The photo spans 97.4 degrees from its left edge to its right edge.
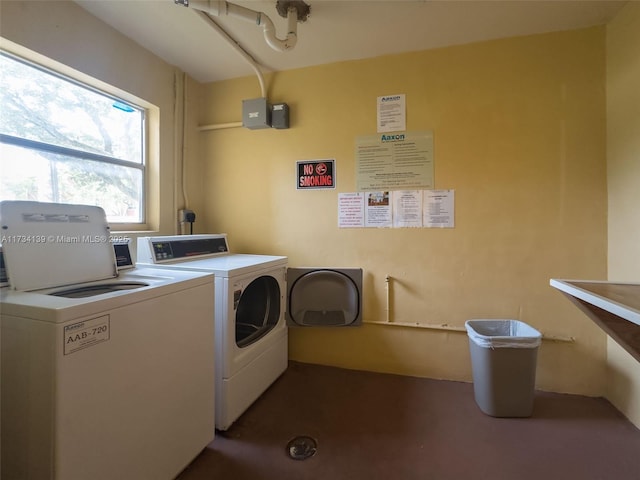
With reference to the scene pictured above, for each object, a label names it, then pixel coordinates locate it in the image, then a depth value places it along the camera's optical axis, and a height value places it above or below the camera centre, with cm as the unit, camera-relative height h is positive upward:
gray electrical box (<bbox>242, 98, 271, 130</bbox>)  226 +101
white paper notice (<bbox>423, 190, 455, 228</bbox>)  205 +21
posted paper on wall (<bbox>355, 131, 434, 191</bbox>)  208 +57
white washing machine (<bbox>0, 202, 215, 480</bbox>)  86 -42
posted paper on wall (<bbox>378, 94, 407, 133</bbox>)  211 +93
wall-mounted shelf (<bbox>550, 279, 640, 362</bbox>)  90 -21
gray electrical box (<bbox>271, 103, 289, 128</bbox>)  227 +99
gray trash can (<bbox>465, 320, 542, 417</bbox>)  165 -81
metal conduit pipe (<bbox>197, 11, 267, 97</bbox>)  175 +135
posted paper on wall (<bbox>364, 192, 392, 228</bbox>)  216 +21
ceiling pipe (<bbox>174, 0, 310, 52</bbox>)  147 +122
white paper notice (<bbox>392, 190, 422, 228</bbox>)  210 +21
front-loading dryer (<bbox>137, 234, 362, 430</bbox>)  155 -49
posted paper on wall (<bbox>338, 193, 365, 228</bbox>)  221 +21
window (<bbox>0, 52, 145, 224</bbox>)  146 +58
